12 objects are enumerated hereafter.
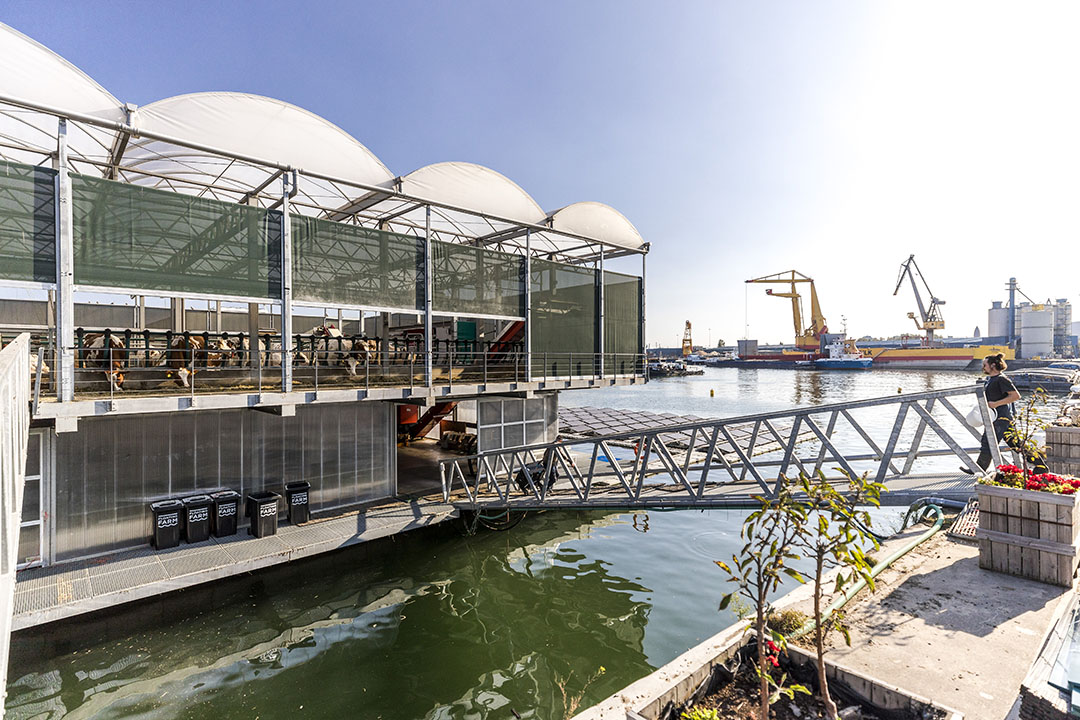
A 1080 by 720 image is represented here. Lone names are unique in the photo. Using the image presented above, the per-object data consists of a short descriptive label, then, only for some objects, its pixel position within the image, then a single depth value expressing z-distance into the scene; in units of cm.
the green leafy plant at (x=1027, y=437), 710
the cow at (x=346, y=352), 1249
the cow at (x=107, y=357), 912
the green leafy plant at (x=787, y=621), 478
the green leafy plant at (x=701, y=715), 323
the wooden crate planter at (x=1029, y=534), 548
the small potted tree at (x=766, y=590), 349
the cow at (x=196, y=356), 1019
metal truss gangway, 756
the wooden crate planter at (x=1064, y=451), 879
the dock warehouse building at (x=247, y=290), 928
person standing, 792
